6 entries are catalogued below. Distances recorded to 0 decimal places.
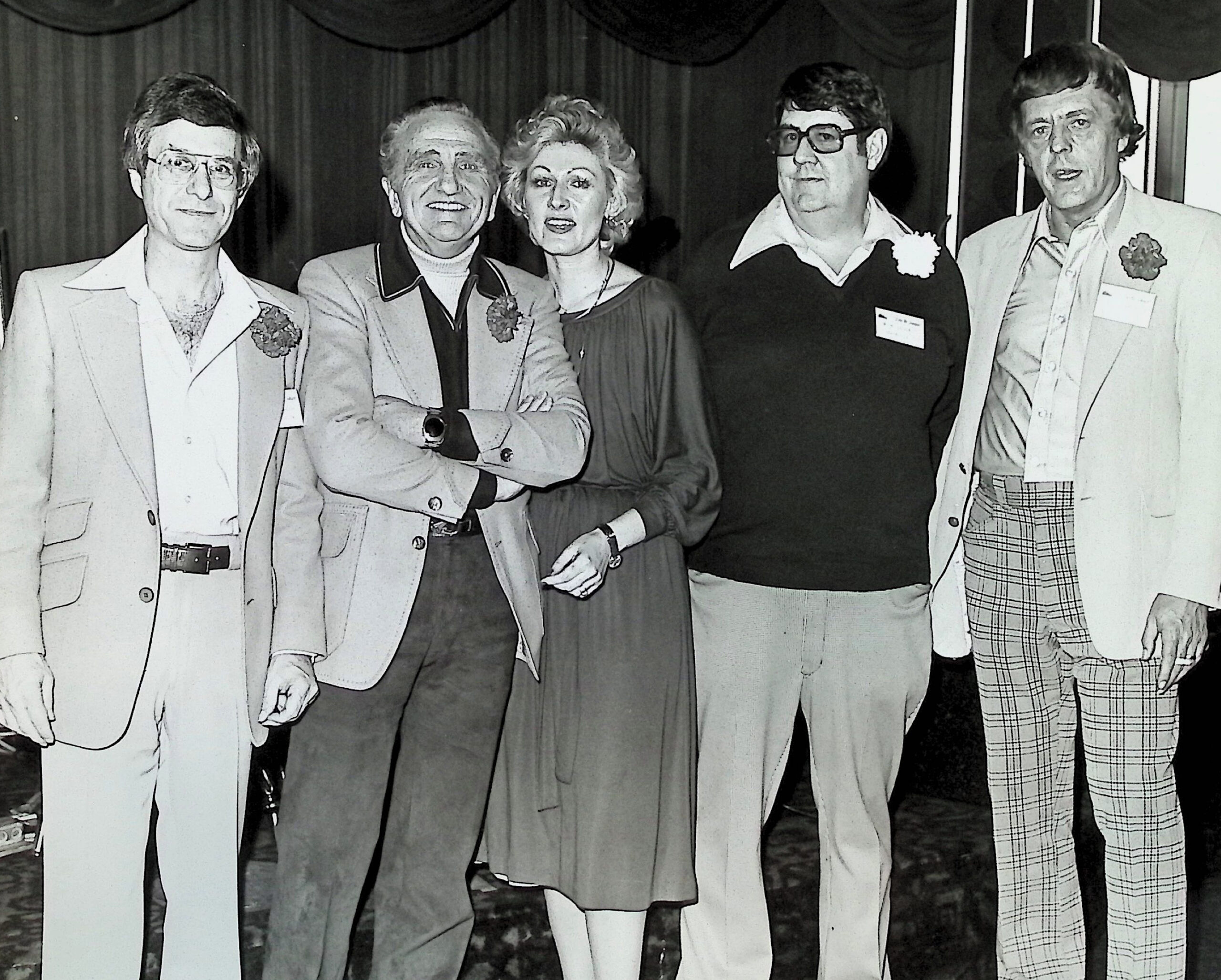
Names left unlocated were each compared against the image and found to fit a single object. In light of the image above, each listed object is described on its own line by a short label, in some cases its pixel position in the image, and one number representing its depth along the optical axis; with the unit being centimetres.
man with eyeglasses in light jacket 250
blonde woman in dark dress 283
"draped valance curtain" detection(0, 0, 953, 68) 578
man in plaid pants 291
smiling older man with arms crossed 264
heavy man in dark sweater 291
